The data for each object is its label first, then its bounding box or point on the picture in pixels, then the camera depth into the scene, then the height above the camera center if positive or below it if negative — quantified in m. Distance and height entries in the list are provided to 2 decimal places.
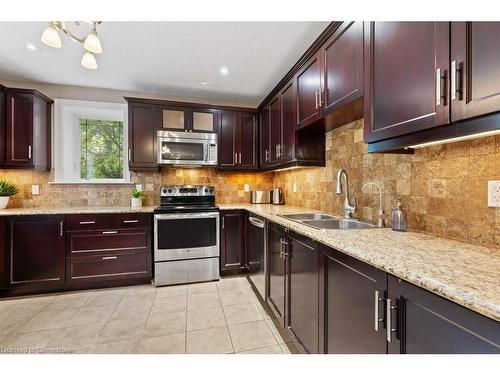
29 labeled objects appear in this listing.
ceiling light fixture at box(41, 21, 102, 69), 1.44 +0.97
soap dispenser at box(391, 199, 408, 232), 1.33 -0.19
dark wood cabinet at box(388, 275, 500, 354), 0.57 -0.41
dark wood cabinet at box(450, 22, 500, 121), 0.73 +0.41
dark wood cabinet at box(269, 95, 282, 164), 2.70 +0.74
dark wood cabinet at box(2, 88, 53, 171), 2.61 +0.67
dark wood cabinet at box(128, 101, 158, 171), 2.96 +0.67
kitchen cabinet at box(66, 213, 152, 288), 2.55 -0.73
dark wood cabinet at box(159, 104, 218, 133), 3.05 +0.94
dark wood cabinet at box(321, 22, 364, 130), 1.38 +0.76
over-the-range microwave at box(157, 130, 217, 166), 3.01 +0.52
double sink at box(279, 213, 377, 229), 1.71 -0.29
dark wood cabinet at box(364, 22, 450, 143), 0.90 +0.50
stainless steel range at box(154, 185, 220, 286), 2.73 -0.71
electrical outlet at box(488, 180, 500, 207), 0.96 -0.03
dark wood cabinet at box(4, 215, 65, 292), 2.41 -0.71
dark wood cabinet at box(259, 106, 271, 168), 3.04 +0.68
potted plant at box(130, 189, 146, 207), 2.98 -0.16
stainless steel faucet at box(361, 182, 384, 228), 1.52 -0.17
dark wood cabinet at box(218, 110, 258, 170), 3.28 +0.68
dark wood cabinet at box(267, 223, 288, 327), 1.75 -0.71
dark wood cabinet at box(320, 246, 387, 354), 0.89 -0.54
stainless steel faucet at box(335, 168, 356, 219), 1.83 -0.12
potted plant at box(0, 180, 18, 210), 2.63 -0.07
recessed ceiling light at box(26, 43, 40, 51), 2.12 +1.33
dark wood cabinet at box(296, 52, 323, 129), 1.83 +0.83
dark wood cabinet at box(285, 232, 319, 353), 1.32 -0.67
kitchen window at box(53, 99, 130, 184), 3.02 +0.62
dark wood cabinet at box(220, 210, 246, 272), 2.95 -0.71
